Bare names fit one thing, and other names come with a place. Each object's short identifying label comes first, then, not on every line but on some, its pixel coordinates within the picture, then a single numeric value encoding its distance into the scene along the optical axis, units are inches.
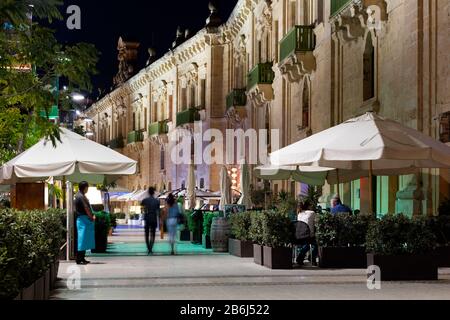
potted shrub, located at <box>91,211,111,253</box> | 941.2
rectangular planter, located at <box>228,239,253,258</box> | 827.4
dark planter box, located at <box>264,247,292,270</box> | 676.1
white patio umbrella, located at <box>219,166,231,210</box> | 1187.3
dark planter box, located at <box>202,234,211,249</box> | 1021.2
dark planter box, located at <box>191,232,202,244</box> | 1139.7
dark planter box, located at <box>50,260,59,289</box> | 529.2
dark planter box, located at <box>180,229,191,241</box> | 1267.2
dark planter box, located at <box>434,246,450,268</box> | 681.0
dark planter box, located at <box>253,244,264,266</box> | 714.2
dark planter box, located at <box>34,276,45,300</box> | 420.2
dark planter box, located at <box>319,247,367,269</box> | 682.8
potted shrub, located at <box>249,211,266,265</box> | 716.4
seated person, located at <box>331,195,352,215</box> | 766.5
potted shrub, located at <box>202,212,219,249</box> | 1021.8
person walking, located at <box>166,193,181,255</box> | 1020.1
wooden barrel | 927.0
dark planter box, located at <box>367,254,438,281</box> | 573.3
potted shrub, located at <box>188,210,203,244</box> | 1140.5
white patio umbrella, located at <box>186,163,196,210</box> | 1448.1
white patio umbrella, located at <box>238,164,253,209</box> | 1127.0
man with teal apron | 732.0
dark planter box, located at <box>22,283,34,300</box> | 370.8
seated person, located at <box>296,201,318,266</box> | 681.0
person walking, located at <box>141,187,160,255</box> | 930.7
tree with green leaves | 365.4
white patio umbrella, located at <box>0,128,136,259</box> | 729.6
